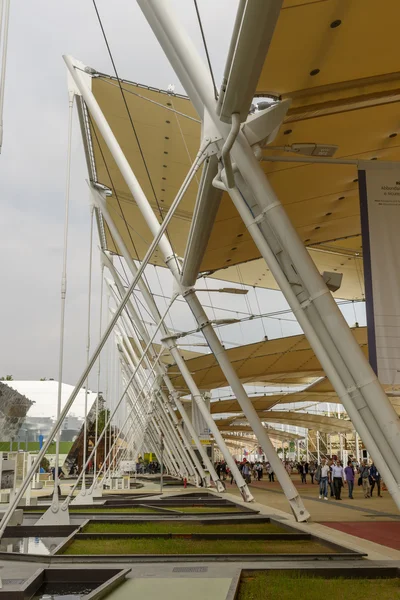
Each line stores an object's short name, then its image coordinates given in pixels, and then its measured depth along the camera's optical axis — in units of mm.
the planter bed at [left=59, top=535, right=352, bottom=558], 11664
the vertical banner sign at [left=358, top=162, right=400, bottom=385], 9398
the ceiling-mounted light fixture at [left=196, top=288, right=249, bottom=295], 18623
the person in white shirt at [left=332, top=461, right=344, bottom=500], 27130
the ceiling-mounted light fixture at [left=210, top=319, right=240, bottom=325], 21952
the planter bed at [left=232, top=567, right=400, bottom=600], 7898
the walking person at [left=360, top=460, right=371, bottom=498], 29497
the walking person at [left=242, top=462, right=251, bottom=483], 41469
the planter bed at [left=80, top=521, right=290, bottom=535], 14984
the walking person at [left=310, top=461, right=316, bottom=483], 47944
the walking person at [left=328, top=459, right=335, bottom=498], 28164
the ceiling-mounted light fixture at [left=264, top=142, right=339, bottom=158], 10758
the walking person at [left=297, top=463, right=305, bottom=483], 45350
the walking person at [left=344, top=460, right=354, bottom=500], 28062
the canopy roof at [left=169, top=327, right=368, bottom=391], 37344
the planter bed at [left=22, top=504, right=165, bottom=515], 19888
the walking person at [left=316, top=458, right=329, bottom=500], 27062
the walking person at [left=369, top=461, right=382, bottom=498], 30259
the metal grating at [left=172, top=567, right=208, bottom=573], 9445
